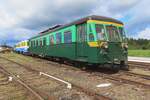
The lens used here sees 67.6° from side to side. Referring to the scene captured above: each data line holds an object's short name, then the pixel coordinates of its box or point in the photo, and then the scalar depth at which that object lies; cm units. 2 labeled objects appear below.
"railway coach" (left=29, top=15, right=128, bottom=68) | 587
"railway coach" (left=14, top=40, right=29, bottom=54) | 1834
